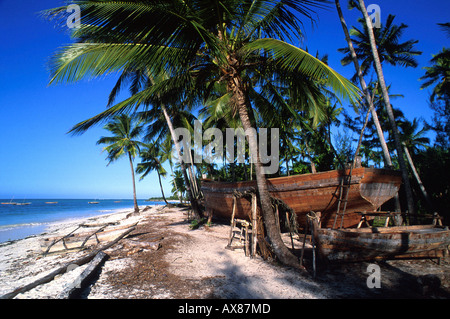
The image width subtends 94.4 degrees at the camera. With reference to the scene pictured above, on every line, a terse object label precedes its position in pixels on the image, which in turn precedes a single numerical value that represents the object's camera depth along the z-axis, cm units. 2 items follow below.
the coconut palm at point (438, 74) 1707
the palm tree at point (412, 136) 2016
